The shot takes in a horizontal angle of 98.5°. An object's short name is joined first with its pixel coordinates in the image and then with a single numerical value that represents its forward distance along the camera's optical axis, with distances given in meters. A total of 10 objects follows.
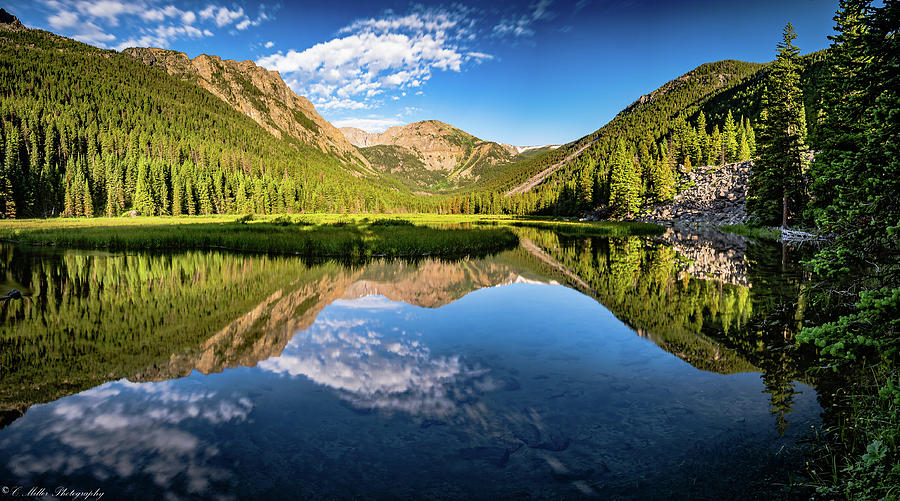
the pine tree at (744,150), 92.25
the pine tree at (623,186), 90.44
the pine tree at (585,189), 117.44
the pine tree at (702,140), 102.62
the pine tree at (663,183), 91.47
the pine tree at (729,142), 95.06
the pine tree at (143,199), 109.56
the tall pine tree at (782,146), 41.25
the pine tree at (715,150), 98.75
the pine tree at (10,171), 91.44
